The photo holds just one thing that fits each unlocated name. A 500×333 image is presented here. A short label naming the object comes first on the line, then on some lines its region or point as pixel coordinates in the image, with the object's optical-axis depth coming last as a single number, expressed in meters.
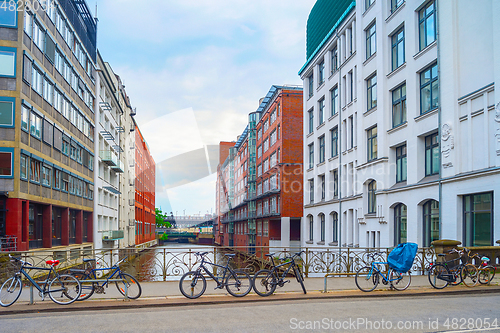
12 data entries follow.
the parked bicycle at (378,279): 12.68
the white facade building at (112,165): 45.06
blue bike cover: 12.41
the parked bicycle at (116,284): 11.28
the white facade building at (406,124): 17.55
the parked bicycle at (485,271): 13.38
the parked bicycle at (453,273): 13.27
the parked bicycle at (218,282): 11.44
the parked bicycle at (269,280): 11.98
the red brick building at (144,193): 73.62
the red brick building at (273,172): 46.84
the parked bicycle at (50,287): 10.68
